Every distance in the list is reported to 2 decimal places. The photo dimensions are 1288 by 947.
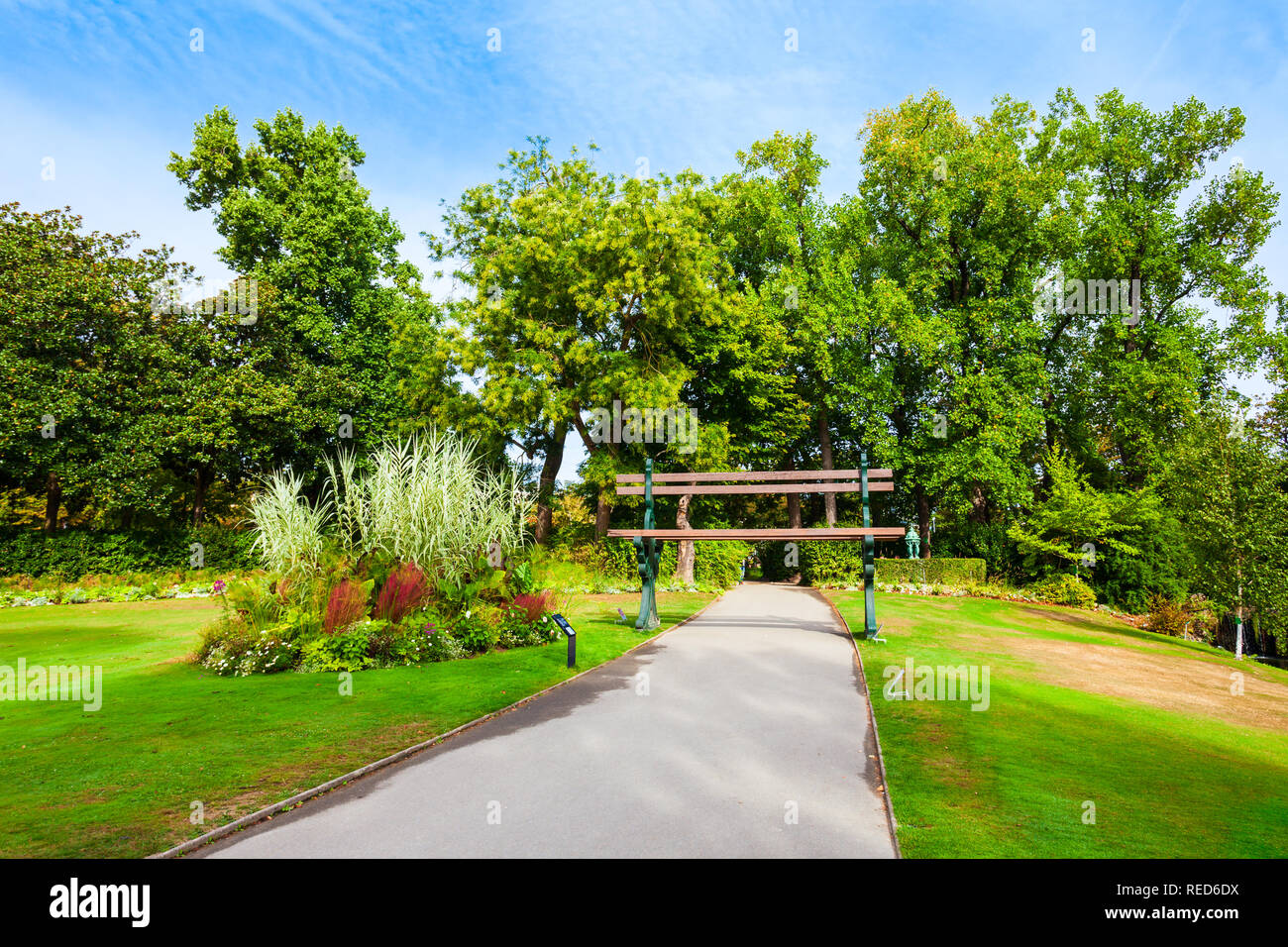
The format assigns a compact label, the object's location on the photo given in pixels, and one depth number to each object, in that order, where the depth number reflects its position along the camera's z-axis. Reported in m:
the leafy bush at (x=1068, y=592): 23.45
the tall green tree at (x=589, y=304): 23.08
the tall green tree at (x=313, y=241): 29.02
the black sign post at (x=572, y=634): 8.97
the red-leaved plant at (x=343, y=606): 9.11
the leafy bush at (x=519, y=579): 11.17
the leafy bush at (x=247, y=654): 8.57
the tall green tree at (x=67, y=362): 22.20
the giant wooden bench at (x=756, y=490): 11.35
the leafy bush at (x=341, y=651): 8.76
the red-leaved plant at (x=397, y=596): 9.66
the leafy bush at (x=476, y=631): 9.94
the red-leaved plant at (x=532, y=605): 10.84
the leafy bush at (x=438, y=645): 9.42
